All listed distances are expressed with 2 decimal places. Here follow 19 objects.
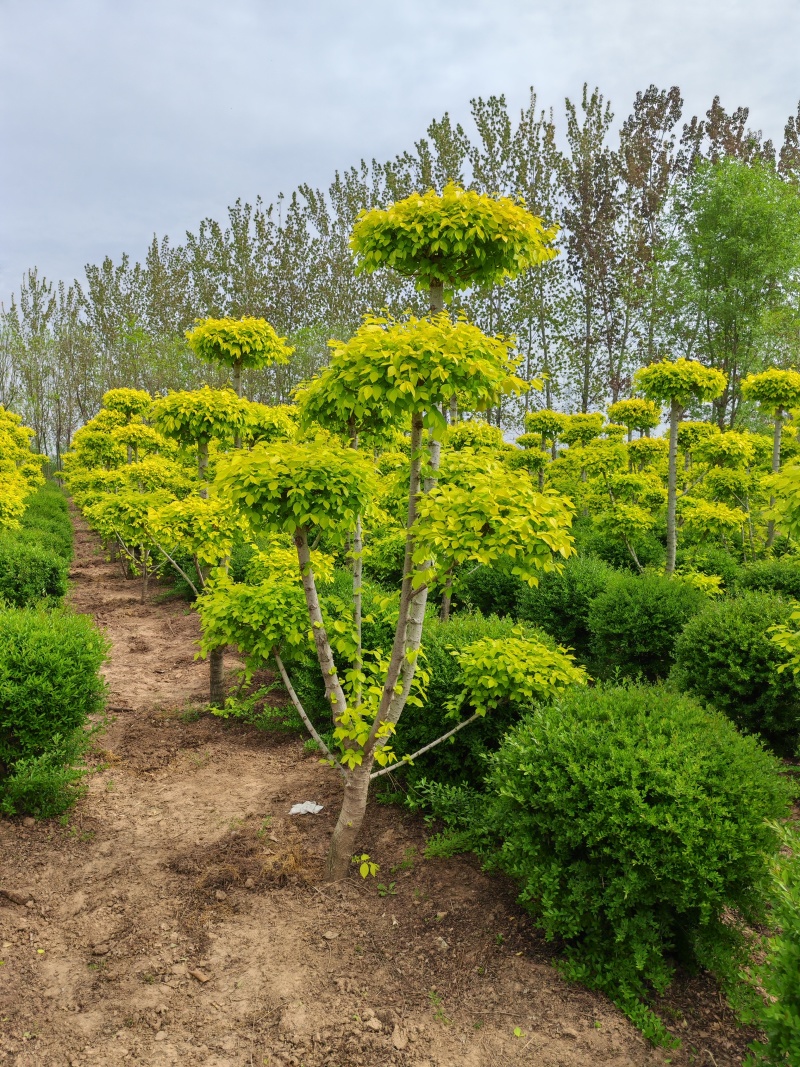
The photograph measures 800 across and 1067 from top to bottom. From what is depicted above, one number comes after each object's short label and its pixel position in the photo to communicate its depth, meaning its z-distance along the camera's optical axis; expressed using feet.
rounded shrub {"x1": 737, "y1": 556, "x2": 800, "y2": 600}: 22.54
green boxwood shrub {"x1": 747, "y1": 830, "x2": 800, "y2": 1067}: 5.84
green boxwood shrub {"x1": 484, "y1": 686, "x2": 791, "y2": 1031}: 8.28
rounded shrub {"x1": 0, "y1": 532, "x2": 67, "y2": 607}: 25.44
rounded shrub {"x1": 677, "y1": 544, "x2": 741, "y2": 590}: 26.99
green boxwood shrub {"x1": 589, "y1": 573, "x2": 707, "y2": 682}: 19.44
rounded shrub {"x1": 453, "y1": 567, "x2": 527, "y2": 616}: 26.35
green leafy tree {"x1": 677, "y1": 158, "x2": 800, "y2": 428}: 54.90
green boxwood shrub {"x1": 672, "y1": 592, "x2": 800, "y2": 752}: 14.87
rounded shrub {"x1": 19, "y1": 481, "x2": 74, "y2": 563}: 32.86
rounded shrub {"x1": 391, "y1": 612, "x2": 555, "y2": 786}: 13.39
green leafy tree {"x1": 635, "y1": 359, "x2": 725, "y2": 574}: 25.53
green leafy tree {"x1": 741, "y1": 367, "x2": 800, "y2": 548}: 28.66
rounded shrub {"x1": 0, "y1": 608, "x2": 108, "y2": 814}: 12.29
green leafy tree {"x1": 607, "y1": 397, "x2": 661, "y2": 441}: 39.09
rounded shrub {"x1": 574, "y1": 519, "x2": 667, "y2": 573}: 31.76
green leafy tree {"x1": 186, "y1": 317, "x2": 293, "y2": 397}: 21.67
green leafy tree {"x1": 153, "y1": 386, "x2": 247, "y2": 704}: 21.03
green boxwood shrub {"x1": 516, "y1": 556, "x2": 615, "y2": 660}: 22.76
